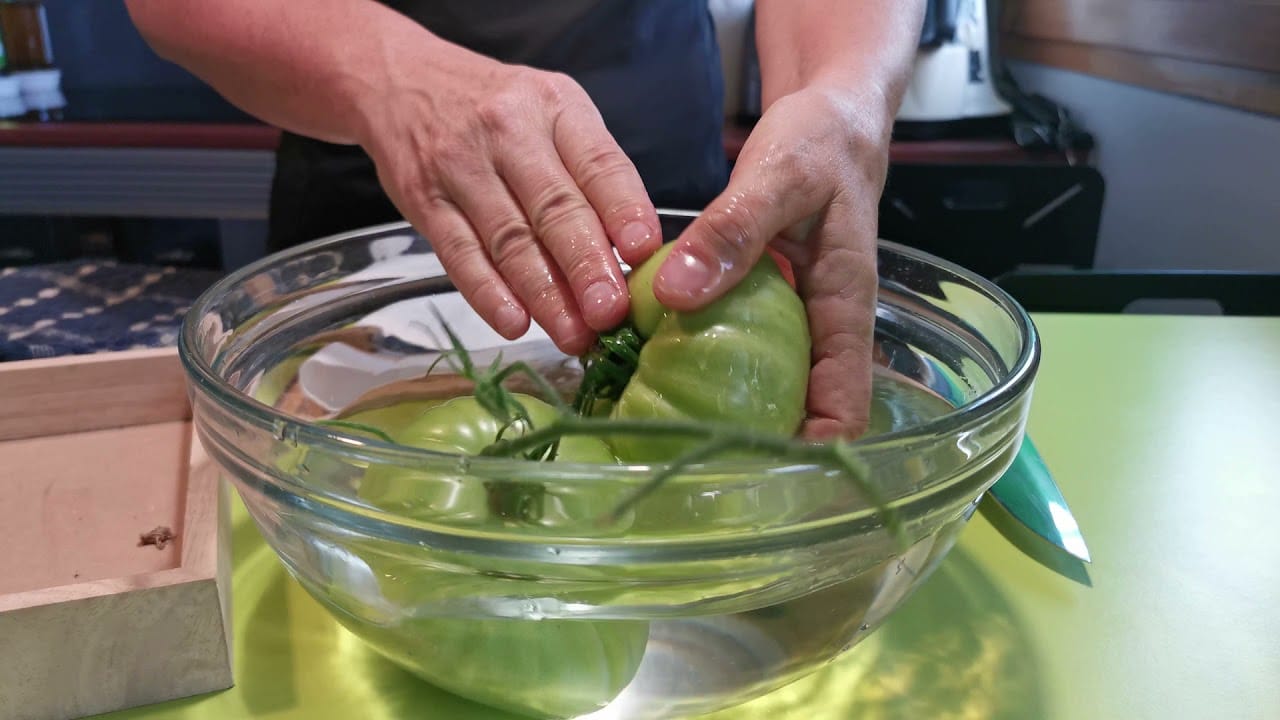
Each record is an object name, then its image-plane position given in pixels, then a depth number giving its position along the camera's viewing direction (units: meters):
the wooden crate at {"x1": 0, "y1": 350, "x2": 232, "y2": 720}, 0.39
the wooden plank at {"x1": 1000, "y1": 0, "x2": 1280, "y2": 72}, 1.36
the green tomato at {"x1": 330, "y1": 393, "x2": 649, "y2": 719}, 0.30
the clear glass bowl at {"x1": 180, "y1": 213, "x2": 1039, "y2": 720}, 0.31
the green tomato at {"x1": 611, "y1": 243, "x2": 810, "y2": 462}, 0.40
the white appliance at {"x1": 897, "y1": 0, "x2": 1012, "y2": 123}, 1.93
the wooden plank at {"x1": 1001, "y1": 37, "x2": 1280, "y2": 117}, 1.39
